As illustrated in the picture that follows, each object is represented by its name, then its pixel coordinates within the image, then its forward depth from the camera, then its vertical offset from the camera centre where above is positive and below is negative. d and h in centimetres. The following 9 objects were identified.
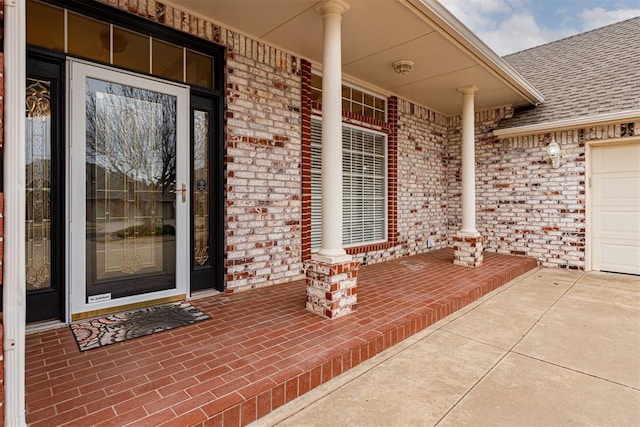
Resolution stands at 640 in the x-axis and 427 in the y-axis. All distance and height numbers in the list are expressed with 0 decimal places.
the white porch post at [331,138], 289 +62
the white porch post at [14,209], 128 +0
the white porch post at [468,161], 495 +71
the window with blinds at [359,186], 436 +35
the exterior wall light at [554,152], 526 +89
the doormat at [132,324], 231 -88
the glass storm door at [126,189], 261 +17
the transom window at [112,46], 248 +138
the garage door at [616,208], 488 +1
